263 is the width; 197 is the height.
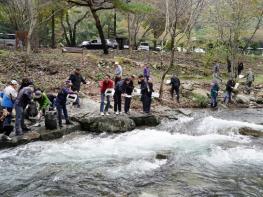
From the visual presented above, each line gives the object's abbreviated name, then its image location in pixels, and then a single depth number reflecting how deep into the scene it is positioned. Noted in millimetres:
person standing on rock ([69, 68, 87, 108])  16938
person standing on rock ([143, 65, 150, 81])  20894
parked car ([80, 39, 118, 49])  42209
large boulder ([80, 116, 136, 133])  14734
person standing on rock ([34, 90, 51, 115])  14030
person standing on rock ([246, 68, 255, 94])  24250
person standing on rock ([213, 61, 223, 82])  24192
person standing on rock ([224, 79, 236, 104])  20797
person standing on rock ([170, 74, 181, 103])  20250
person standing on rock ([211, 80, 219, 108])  20047
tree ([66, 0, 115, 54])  29516
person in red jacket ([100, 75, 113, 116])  15533
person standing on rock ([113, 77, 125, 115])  15461
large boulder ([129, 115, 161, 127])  15838
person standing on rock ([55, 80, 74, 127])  13695
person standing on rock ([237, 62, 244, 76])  29391
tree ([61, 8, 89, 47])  40562
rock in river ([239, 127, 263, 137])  15180
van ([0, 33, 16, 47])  37094
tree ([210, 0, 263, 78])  25172
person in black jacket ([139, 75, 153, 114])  16245
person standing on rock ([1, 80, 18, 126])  12484
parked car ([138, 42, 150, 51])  50919
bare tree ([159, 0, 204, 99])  19308
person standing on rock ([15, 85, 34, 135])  12328
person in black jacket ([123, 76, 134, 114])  15578
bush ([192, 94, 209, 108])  20741
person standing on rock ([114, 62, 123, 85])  16981
